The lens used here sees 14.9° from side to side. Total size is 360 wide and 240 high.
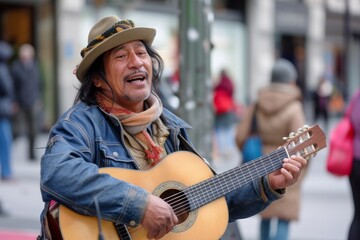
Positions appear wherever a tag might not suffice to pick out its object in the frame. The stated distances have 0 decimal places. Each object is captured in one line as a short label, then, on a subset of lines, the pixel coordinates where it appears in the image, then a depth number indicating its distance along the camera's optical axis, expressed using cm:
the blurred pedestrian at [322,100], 3767
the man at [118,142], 507
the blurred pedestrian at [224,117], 2569
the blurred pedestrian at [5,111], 1848
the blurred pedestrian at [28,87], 2308
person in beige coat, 1166
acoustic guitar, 538
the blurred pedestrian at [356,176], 960
